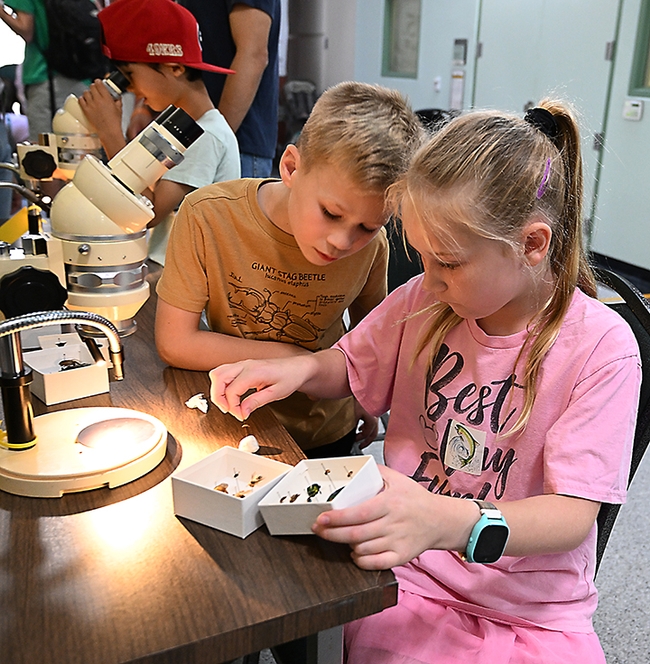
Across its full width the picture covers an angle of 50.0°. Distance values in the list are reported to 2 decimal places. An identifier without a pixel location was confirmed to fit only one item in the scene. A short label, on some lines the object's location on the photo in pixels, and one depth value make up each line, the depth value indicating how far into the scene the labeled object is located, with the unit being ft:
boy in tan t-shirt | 3.69
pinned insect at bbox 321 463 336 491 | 2.64
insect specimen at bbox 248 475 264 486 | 2.65
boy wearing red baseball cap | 5.73
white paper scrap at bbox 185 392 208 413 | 3.35
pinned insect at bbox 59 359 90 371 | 3.44
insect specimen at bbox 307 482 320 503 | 2.56
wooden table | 1.96
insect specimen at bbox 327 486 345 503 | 2.38
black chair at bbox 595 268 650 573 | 3.14
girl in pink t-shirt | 2.87
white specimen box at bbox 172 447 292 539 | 2.38
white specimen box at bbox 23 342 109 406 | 3.30
